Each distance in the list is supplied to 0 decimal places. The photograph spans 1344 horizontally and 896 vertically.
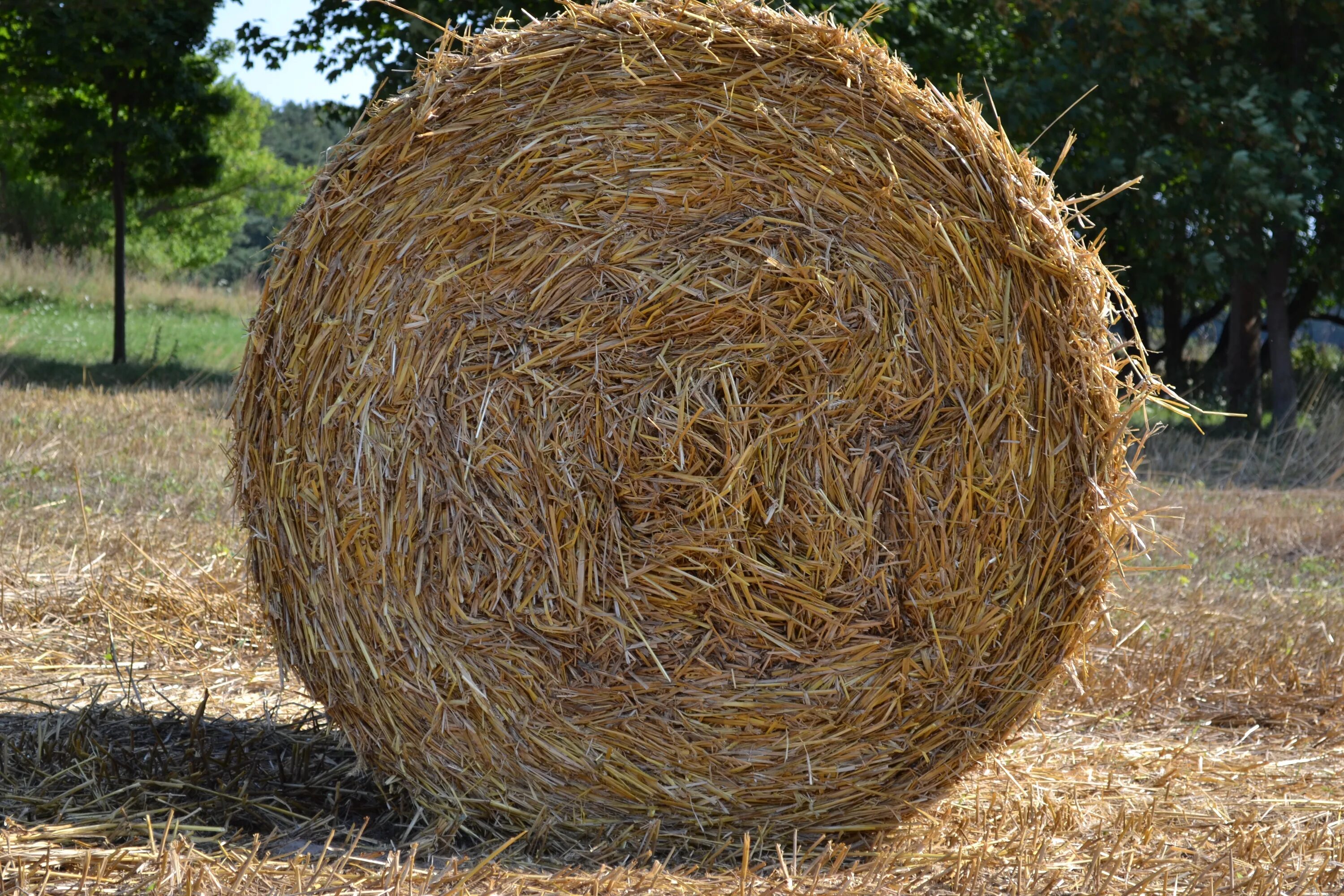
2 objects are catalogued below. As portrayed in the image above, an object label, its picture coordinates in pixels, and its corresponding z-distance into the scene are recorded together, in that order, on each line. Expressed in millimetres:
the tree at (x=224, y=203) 33531
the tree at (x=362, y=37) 12766
